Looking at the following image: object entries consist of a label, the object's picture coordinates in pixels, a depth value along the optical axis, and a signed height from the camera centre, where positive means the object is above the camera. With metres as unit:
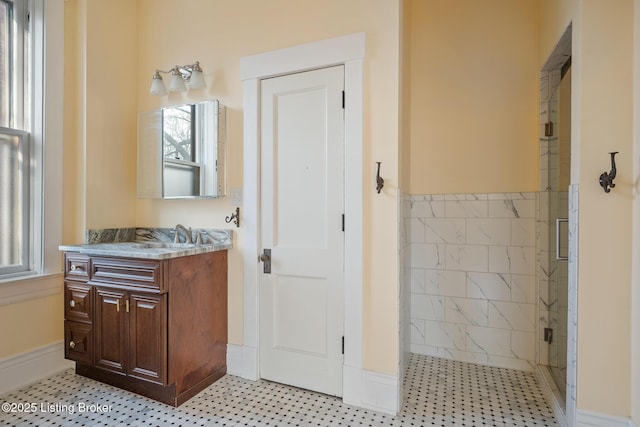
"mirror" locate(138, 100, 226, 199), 2.39 +0.44
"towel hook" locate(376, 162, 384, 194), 1.95 +0.17
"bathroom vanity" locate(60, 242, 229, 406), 1.99 -0.70
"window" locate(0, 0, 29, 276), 2.27 +0.46
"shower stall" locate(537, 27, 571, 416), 1.95 -0.01
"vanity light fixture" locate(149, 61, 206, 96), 2.45 +0.98
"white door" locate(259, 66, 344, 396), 2.10 -0.12
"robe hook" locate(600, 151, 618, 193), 1.53 +0.16
